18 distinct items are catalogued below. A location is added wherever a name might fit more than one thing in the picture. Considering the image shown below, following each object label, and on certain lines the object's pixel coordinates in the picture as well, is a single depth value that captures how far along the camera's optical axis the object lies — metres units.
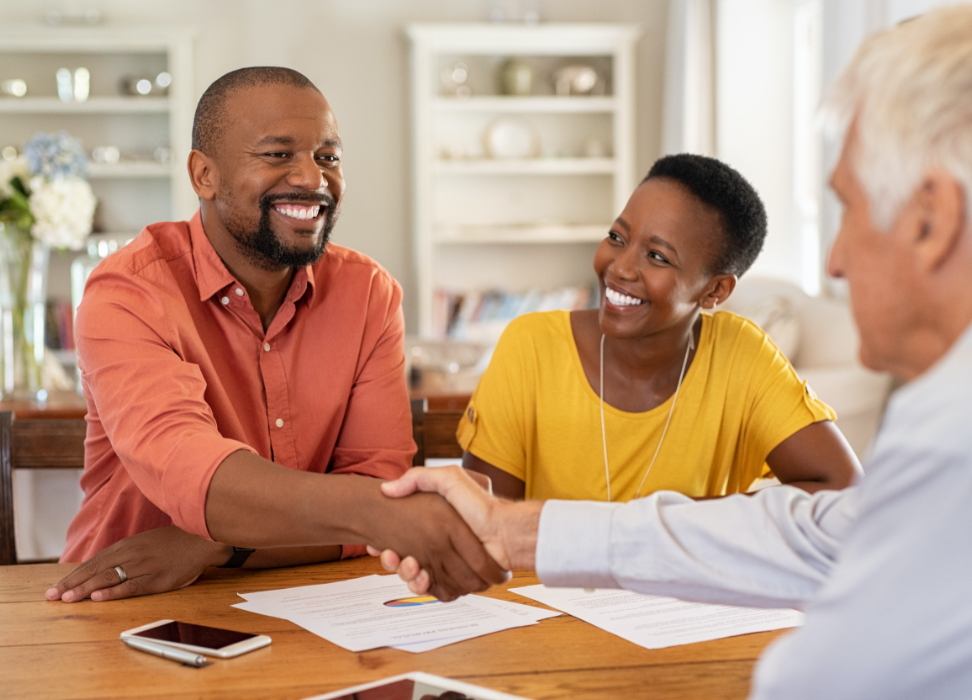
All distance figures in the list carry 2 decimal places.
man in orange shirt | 1.26
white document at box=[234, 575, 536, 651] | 1.11
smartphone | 1.04
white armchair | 3.46
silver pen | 1.02
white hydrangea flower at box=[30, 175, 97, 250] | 2.79
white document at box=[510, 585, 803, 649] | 1.13
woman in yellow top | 1.68
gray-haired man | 0.58
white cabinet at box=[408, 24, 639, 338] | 5.46
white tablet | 0.93
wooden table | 0.97
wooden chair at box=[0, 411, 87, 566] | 1.57
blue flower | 2.85
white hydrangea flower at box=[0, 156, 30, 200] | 2.84
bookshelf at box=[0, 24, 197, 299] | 5.36
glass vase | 2.84
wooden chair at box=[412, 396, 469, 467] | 1.76
